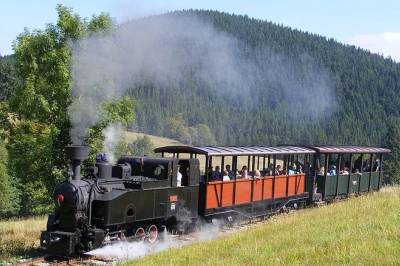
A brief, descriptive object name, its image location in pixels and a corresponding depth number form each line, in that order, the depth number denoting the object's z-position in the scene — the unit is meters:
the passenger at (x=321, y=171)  21.74
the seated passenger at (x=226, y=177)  16.14
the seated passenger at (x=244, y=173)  17.14
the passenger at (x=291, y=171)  20.12
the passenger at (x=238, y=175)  17.04
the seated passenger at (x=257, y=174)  17.73
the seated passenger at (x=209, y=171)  15.02
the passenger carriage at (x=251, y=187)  15.02
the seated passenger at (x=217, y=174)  15.91
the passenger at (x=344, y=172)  23.09
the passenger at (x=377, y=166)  26.86
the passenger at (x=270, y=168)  18.55
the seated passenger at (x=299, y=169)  20.94
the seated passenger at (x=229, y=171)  16.79
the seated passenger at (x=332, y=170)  22.55
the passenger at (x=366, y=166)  25.76
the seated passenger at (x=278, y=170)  19.22
